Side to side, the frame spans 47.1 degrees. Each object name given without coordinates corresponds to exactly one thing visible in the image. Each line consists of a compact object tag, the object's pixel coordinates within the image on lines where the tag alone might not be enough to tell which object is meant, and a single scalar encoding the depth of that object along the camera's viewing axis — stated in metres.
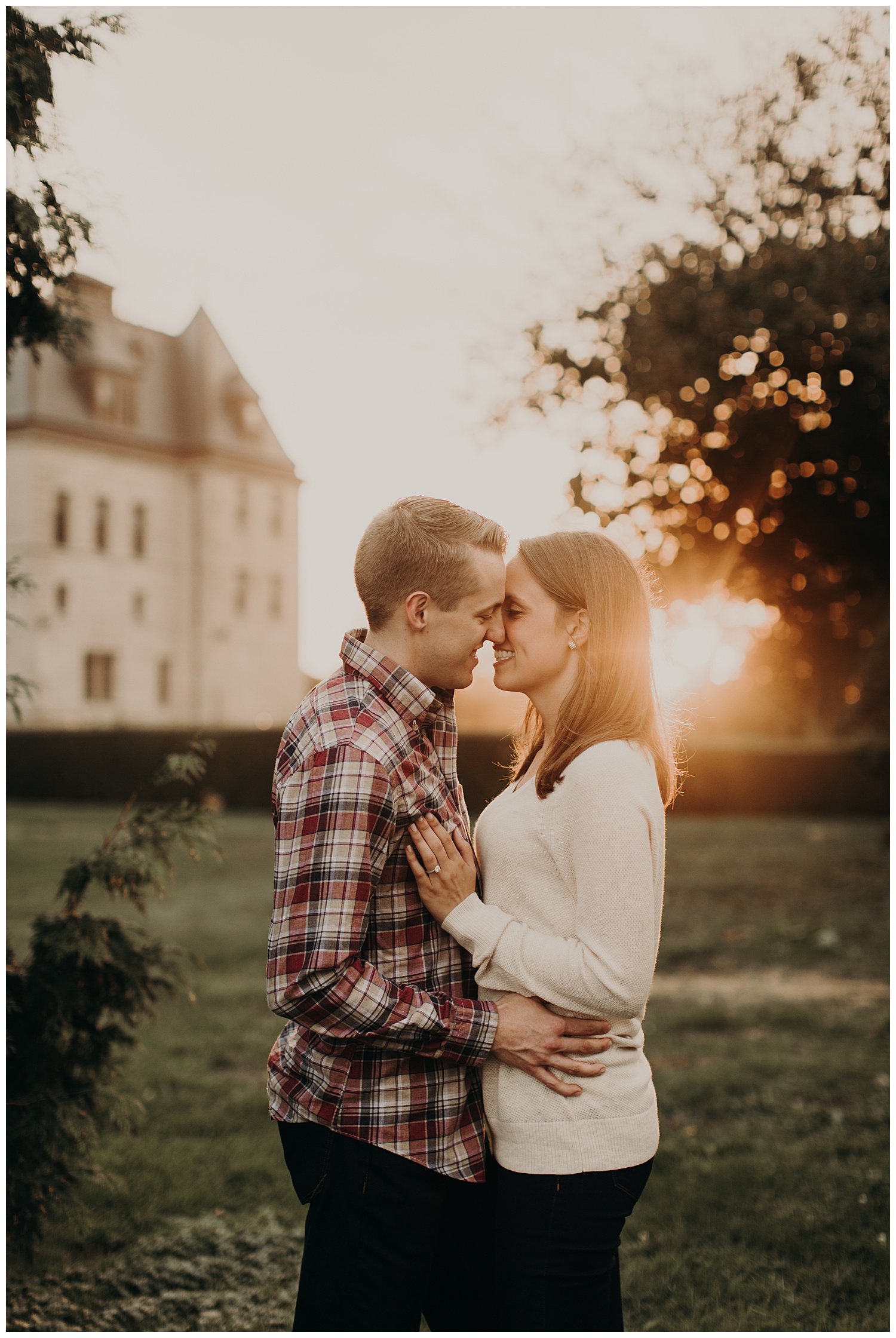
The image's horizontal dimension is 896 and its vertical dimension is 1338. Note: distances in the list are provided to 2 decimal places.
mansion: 31.02
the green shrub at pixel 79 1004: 3.61
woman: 2.16
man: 2.10
